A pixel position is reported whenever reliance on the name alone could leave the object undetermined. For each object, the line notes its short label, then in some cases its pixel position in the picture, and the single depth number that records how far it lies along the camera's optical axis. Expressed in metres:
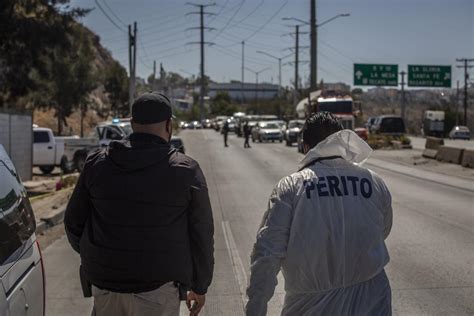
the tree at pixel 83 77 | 47.38
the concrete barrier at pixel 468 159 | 27.36
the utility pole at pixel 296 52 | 78.19
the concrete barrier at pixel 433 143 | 32.72
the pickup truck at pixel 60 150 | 29.03
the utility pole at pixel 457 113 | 85.81
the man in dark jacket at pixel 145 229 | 3.52
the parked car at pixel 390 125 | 53.22
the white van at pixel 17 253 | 3.45
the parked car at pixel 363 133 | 40.17
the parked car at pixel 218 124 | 81.71
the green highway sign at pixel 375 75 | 57.62
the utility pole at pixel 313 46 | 50.50
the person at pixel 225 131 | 46.03
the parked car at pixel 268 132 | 53.53
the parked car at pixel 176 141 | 19.54
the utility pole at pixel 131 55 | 39.56
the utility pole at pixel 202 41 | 104.15
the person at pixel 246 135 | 44.92
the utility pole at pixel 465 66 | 84.54
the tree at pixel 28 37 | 24.80
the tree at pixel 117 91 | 69.12
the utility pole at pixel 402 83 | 61.11
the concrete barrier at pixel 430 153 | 31.72
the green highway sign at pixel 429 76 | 57.31
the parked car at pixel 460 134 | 67.38
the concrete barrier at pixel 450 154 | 28.68
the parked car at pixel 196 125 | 100.31
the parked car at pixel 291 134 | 46.50
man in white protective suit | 3.33
